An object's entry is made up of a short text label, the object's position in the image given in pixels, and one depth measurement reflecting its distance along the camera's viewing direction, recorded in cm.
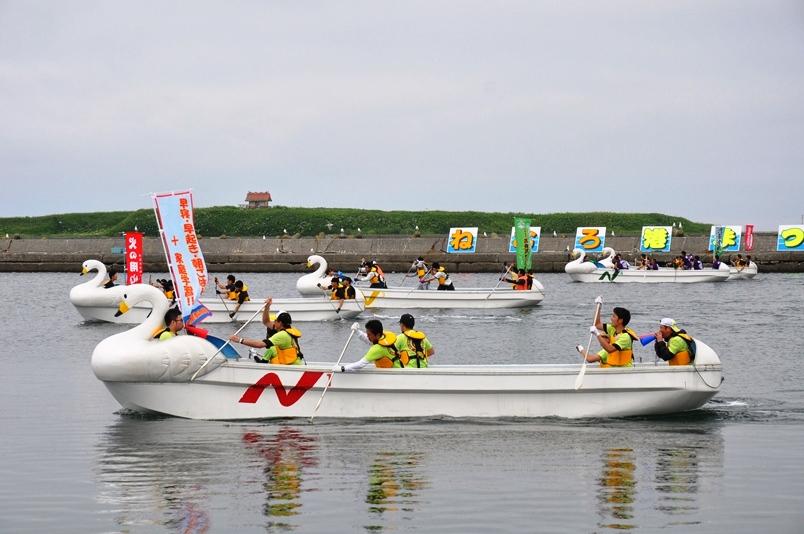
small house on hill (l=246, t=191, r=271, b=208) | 14062
